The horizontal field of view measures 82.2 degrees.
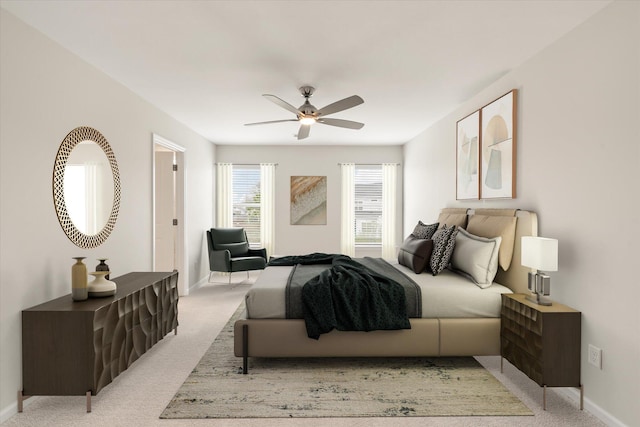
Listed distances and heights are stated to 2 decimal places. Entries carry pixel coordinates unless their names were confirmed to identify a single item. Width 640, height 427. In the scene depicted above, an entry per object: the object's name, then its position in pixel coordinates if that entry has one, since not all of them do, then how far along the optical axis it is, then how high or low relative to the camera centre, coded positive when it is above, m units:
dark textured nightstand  2.39 -0.91
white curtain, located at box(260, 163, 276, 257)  7.15 +0.01
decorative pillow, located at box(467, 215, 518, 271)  3.13 -0.21
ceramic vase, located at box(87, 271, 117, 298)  2.65 -0.59
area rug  2.38 -1.32
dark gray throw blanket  2.92 -0.77
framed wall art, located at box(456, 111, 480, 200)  3.96 +0.58
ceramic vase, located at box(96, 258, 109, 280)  2.79 -0.47
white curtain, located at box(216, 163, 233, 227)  7.09 +0.24
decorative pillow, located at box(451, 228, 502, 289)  3.12 -0.45
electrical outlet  2.31 -0.93
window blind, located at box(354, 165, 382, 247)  7.30 +0.05
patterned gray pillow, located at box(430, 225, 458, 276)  3.45 -0.39
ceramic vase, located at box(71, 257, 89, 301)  2.54 -0.53
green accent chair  5.85 -0.77
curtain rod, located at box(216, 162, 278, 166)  7.18 +0.83
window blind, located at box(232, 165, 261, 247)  7.26 +0.12
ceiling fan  3.35 +0.95
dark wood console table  2.32 -0.92
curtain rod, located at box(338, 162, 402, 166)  7.22 +0.86
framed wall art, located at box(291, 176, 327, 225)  7.21 +0.14
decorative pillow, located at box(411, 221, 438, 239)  4.08 -0.26
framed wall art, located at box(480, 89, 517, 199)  3.27 +0.58
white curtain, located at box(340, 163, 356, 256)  7.16 -0.07
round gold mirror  2.79 +0.15
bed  2.95 -1.00
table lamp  2.48 -0.36
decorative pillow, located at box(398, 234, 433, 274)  3.55 -0.47
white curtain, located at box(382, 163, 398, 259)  7.15 -0.02
